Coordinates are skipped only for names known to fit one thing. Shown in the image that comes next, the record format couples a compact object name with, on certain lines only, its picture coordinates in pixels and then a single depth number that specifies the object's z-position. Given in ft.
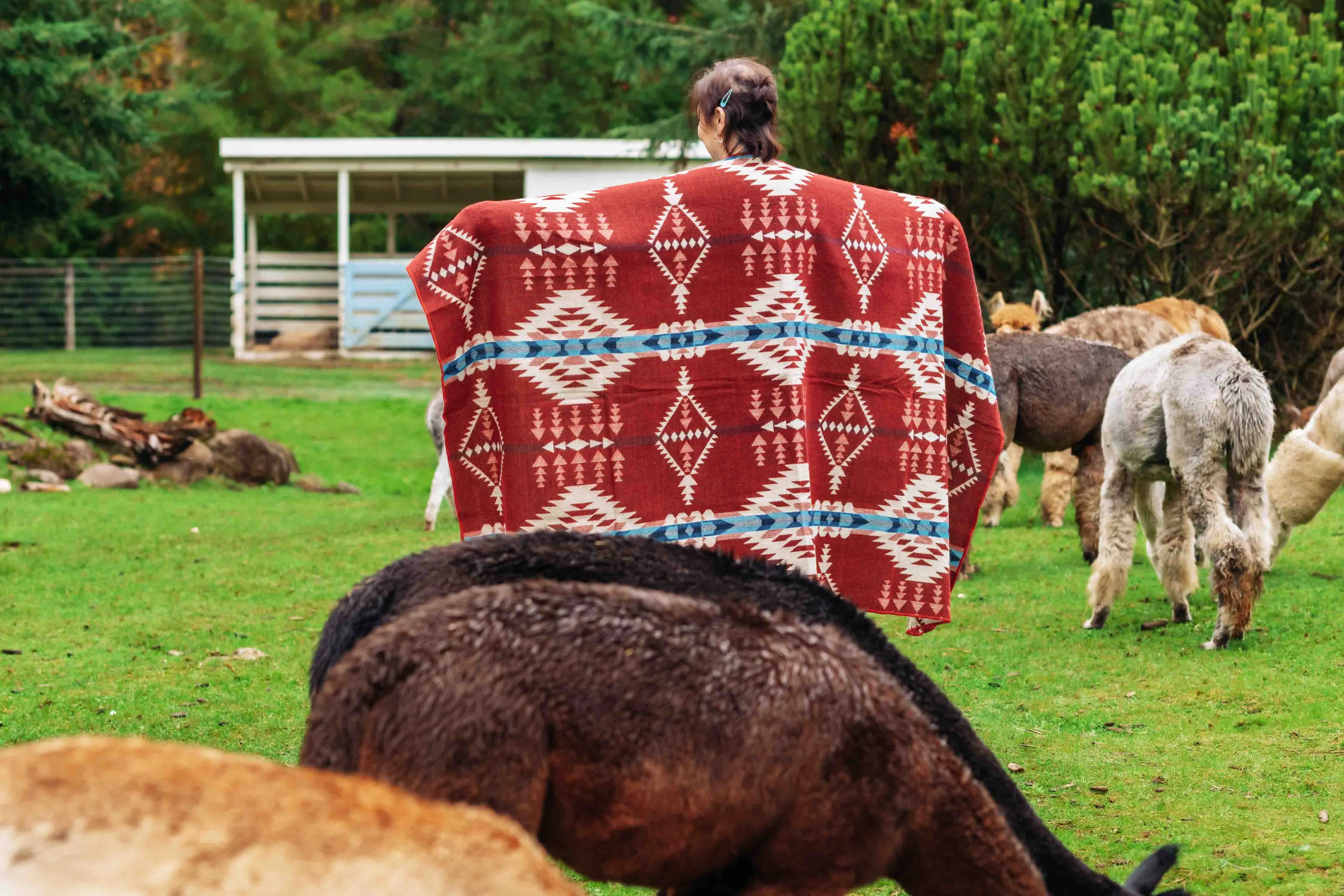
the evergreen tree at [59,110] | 65.26
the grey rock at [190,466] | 48.01
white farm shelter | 85.10
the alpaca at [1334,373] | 42.80
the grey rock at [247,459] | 48.96
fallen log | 48.34
